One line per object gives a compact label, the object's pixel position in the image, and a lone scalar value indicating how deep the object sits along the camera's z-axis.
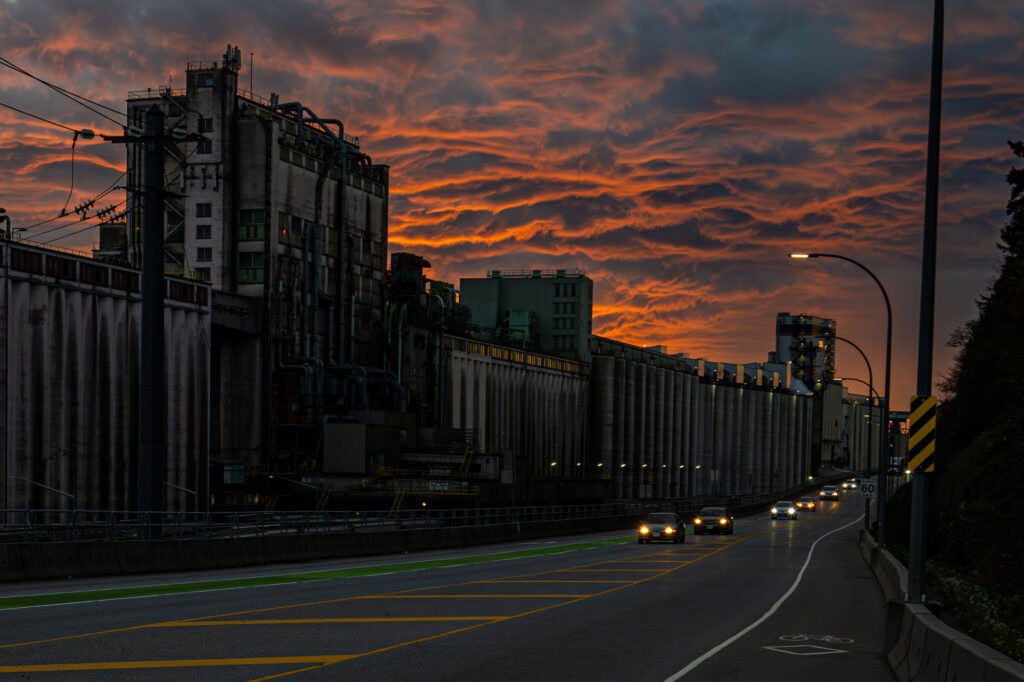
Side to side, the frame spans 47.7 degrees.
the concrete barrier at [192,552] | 24.05
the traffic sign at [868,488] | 57.56
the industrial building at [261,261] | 79.19
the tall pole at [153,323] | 33.19
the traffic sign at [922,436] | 15.05
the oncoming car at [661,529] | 51.03
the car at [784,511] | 95.19
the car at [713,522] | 62.81
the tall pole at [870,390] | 56.95
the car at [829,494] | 149.75
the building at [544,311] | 137.12
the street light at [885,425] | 32.60
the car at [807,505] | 121.41
